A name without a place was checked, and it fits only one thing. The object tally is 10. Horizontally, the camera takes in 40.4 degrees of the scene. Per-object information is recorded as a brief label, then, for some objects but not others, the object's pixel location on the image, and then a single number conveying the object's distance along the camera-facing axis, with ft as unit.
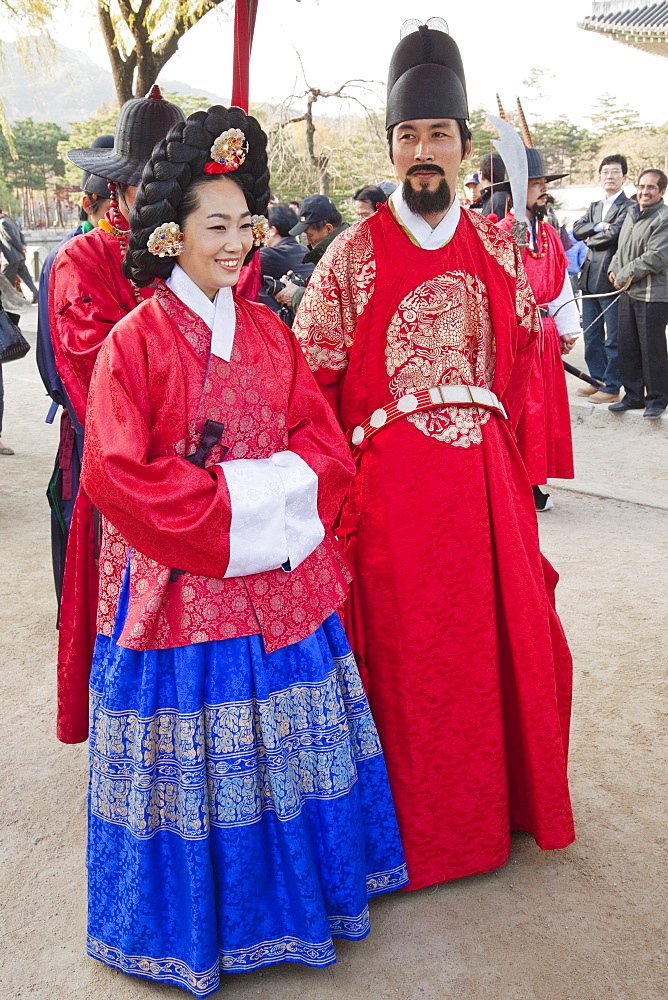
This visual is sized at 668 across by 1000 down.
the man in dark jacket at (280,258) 17.25
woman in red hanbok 5.94
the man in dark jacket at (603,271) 27.37
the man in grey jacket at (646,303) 23.68
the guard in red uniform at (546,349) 16.24
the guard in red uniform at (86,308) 7.59
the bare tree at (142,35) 28.71
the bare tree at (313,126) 45.88
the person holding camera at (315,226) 16.69
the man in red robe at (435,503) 7.49
